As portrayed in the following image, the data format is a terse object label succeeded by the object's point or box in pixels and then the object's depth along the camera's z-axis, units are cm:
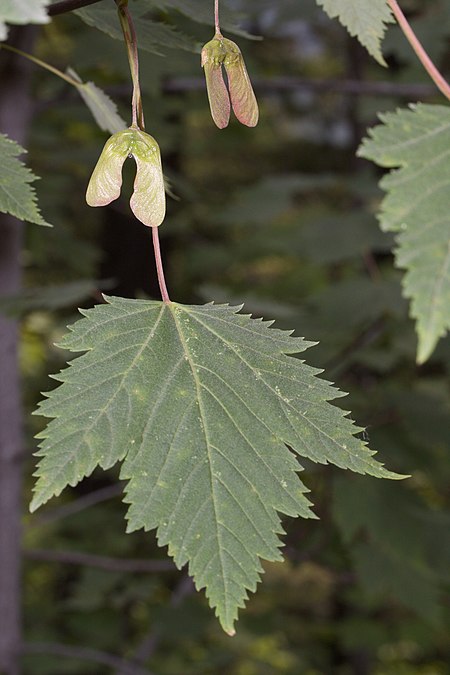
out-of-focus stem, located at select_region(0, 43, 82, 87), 49
